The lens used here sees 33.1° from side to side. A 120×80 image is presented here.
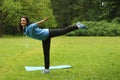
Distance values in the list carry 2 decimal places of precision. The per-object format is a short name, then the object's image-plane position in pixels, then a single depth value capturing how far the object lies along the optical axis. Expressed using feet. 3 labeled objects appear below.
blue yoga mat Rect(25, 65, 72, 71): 22.29
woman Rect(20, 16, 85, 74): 19.16
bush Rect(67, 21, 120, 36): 89.43
